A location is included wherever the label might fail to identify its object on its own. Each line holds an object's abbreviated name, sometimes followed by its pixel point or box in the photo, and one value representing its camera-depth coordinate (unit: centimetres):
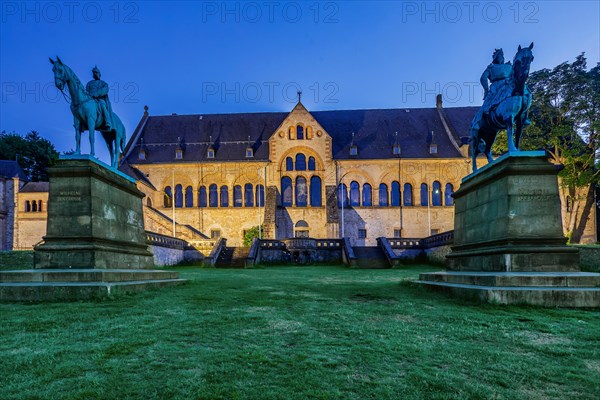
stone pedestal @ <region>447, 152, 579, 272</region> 920
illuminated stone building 4391
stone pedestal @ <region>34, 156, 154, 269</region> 1034
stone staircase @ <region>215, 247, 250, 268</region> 3070
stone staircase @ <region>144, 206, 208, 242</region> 3881
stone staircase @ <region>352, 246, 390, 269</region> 3033
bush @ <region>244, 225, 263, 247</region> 4115
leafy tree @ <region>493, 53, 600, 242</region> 3147
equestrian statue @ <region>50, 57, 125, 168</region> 1152
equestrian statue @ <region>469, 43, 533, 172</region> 1060
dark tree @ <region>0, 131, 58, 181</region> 5882
